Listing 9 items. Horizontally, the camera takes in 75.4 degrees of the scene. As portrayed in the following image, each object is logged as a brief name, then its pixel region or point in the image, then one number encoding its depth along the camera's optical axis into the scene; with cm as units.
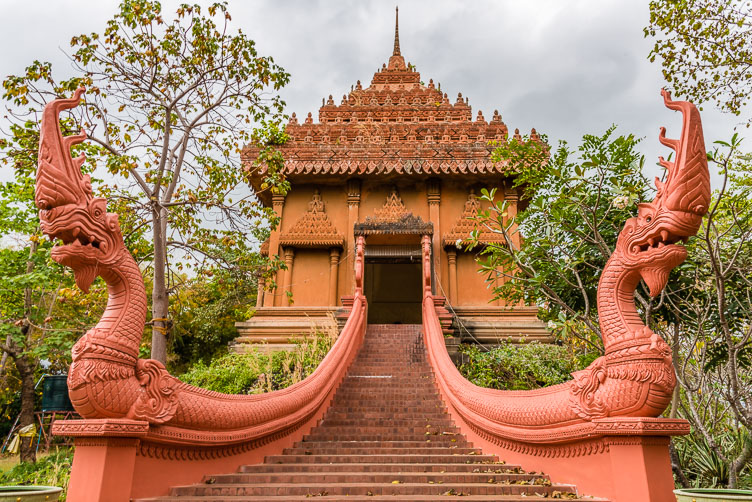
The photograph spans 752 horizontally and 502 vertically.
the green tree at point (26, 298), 1002
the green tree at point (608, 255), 566
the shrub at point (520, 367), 795
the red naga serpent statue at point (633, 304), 283
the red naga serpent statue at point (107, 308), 281
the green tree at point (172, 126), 678
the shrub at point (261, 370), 841
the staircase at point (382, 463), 381
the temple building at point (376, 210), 1168
